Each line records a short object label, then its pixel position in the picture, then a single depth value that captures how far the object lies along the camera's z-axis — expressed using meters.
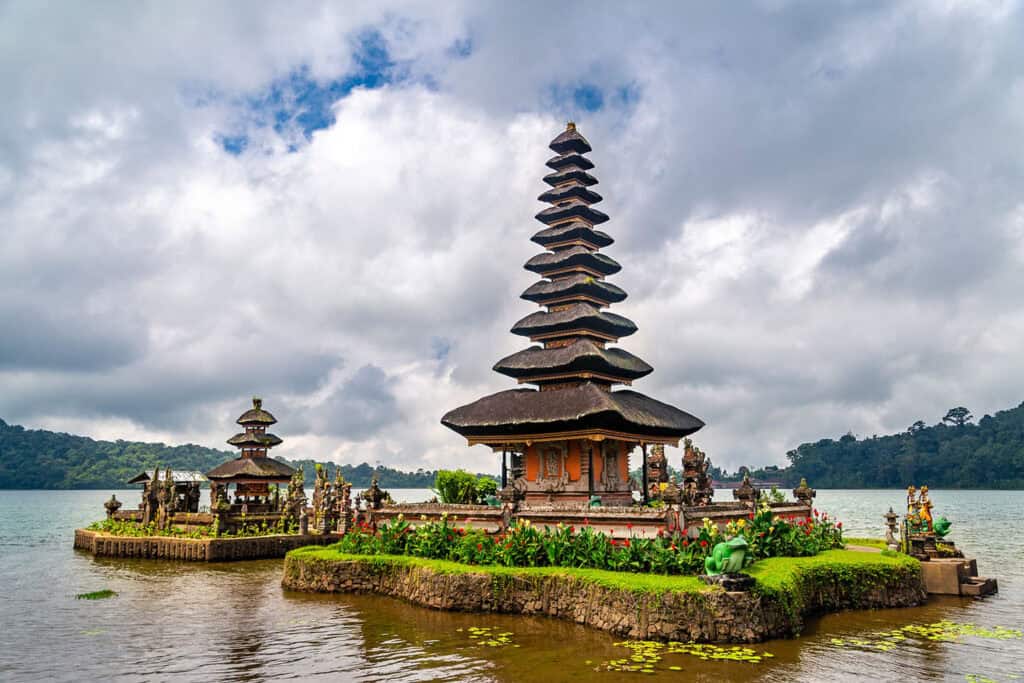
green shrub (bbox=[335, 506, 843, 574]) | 18.17
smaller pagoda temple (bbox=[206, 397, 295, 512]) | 41.66
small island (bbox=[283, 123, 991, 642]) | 16.45
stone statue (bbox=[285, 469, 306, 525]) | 39.94
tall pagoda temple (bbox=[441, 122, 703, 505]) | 26.11
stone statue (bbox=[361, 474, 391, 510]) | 25.77
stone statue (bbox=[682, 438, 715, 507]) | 27.05
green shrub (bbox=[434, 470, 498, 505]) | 29.48
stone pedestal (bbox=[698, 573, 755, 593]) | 15.70
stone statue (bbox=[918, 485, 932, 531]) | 22.55
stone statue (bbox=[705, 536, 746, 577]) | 15.94
